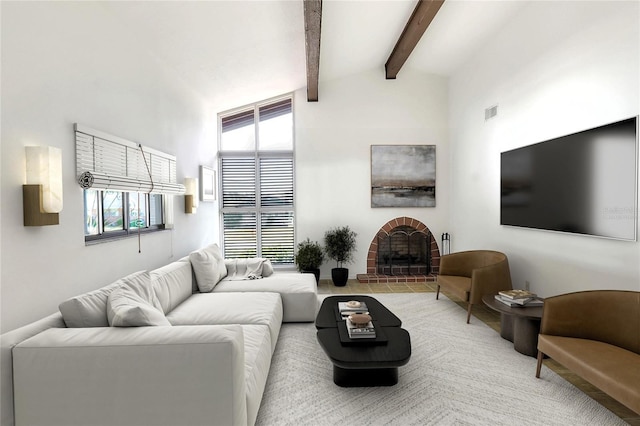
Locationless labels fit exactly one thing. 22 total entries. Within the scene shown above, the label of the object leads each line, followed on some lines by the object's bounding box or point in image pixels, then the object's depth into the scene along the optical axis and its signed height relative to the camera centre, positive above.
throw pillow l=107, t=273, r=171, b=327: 1.86 -0.58
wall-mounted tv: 2.74 +0.21
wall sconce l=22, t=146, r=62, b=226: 2.03 +0.14
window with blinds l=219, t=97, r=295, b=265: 6.31 +0.53
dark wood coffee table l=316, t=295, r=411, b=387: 2.25 -0.99
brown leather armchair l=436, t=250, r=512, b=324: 3.80 -0.82
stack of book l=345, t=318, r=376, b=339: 2.55 -0.93
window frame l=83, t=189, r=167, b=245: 2.74 -0.14
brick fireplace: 6.13 -0.79
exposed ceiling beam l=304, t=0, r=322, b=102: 3.25 +1.90
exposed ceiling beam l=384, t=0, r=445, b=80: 3.83 +2.24
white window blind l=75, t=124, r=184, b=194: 2.51 +0.40
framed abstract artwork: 6.11 +0.57
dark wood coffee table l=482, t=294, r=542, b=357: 2.97 -1.06
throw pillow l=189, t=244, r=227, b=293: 3.72 -0.65
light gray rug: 2.15 -1.31
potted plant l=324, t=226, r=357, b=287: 5.69 -0.68
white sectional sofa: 1.65 -0.80
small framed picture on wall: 5.24 +0.41
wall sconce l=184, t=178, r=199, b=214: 4.54 +0.19
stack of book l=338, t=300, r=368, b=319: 3.10 -0.93
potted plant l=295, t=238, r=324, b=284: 5.73 -0.83
